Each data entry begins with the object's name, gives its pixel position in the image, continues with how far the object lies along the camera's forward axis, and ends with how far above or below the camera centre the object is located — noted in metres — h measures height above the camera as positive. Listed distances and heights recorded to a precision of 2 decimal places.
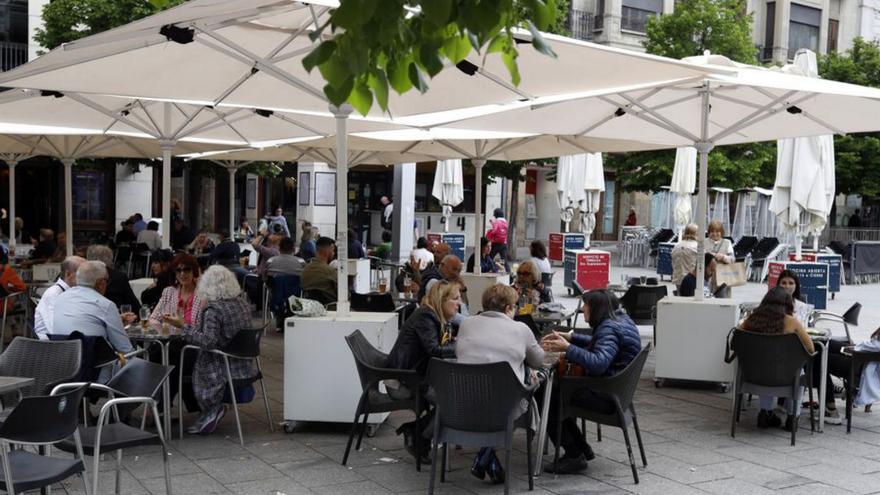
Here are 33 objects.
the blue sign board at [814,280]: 18.23 -1.27
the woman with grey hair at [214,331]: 7.64 -1.07
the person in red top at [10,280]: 10.99 -1.05
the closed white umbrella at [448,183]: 23.08 +0.37
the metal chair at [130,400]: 5.57 -1.20
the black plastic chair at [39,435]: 4.70 -1.20
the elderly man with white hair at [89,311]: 7.24 -0.91
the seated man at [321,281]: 11.47 -0.99
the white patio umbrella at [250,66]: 6.66 +0.99
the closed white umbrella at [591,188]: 23.25 +0.37
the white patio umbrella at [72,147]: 15.06 +0.66
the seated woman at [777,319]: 8.15 -0.90
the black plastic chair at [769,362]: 7.88 -1.22
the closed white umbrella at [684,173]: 24.62 +0.84
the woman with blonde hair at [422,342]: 7.14 -1.03
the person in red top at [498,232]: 23.71 -0.75
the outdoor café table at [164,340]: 7.60 -1.17
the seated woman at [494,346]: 6.49 -0.95
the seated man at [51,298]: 7.69 -0.89
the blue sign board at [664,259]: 24.28 -1.29
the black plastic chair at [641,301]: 12.37 -1.19
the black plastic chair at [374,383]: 6.97 -1.31
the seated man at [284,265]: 12.98 -0.93
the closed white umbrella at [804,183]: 17.70 +0.49
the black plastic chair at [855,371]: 8.27 -1.35
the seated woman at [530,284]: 10.44 -0.88
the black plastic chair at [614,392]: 6.69 -1.28
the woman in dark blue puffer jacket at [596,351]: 6.80 -1.01
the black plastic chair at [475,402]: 6.04 -1.24
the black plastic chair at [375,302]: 9.96 -1.06
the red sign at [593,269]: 20.03 -1.32
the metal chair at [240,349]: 7.58 -1.20
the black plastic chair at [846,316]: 9.65 -1.02
